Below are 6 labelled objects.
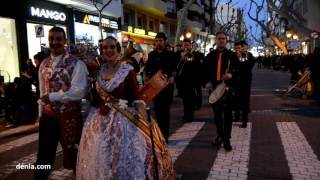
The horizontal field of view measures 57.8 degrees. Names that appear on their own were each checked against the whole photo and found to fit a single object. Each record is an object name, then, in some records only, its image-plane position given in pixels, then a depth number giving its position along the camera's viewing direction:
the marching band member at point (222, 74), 4.66
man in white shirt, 2.95
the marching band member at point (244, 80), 6.23
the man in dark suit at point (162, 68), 5.05
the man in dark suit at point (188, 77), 6.97
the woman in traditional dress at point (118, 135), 2.64
